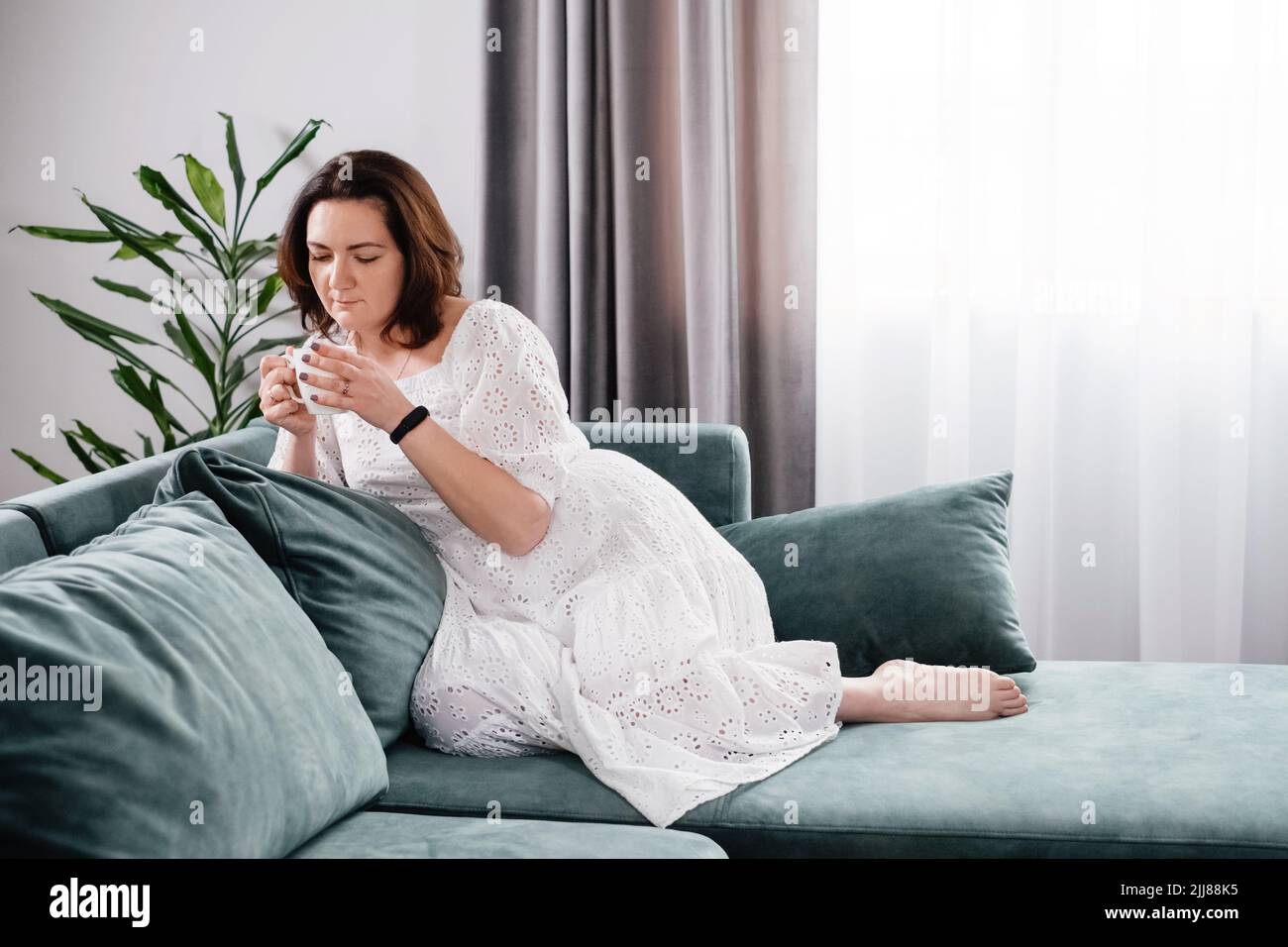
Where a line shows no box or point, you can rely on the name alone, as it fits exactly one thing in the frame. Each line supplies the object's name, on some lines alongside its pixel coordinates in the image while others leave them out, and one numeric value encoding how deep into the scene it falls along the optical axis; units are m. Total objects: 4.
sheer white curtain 2.42
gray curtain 2.51
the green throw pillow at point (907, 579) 1.72
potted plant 2.43
